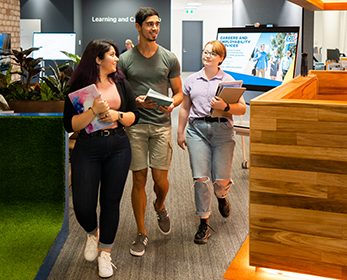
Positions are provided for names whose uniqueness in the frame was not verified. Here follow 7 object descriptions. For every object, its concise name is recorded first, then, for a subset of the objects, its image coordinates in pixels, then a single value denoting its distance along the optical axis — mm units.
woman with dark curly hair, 2445
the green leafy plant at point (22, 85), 3865
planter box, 3814
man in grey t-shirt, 2916
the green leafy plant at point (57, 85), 3873
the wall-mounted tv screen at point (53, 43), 11266
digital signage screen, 4820
